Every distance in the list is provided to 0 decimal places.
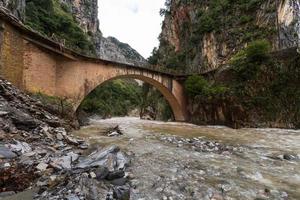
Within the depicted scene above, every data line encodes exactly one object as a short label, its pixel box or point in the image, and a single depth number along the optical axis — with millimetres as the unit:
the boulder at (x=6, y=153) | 5414
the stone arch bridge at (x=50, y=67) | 12438
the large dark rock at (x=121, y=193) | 4548
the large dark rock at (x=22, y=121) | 7793
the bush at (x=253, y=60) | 19203
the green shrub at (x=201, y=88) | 21281
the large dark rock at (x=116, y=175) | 5275
